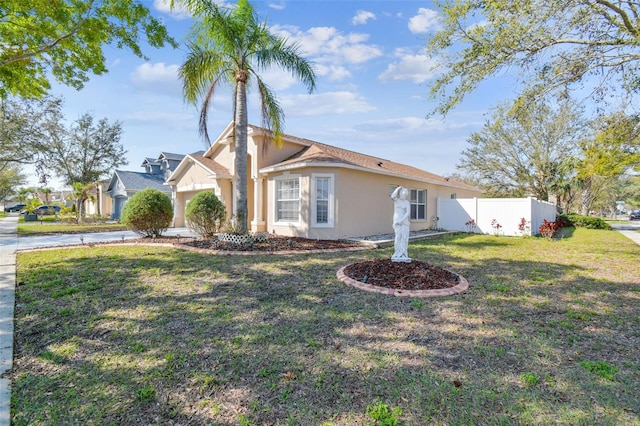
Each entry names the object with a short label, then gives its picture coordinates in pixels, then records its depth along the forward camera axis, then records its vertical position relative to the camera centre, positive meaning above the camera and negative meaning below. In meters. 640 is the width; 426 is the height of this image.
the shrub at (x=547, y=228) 13.74 -0.73
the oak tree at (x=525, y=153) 24.52 +5.38
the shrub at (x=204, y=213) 11.31 +0.00
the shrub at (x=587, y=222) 21.39 -0.67
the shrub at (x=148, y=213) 11.79 +0.01
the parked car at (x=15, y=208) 51.56 +0.90
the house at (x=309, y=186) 11.94 +1.23
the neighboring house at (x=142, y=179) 25.78 +3.16
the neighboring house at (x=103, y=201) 31.88 +1.32
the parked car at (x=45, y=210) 33.19 +0.38
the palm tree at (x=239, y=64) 9.85 +5.27
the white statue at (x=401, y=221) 6.61 -0.18
